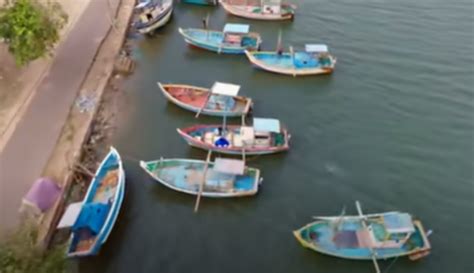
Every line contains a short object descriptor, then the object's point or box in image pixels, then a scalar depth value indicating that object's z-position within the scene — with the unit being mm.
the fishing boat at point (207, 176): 27281
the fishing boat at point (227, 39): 40562
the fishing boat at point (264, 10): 45406
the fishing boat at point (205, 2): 48125
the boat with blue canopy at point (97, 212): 23891
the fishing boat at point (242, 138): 30234
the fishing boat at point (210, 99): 33406
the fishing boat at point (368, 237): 24047
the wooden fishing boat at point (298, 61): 38188
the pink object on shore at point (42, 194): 24500
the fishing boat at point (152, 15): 42125
